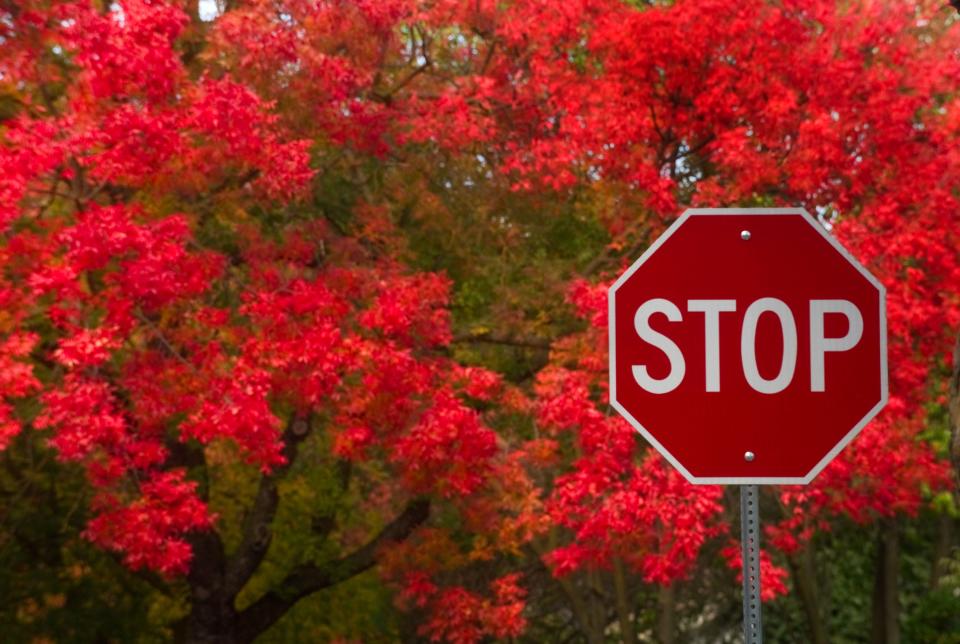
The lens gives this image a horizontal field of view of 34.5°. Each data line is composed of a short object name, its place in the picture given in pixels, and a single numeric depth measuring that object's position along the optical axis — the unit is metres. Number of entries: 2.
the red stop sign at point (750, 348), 4.68
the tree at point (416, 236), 12.69
